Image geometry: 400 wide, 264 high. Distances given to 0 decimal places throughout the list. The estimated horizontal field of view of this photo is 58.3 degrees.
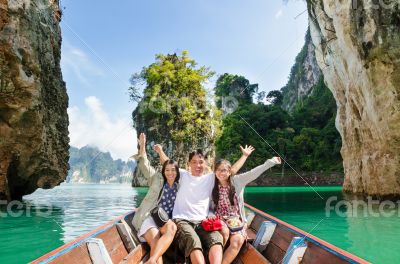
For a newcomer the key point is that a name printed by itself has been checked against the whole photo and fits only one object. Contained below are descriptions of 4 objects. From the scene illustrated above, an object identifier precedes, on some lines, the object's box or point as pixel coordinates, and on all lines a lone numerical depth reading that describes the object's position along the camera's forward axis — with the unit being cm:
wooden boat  342
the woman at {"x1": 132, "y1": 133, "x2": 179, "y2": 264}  425
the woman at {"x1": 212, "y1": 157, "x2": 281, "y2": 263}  450
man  407
